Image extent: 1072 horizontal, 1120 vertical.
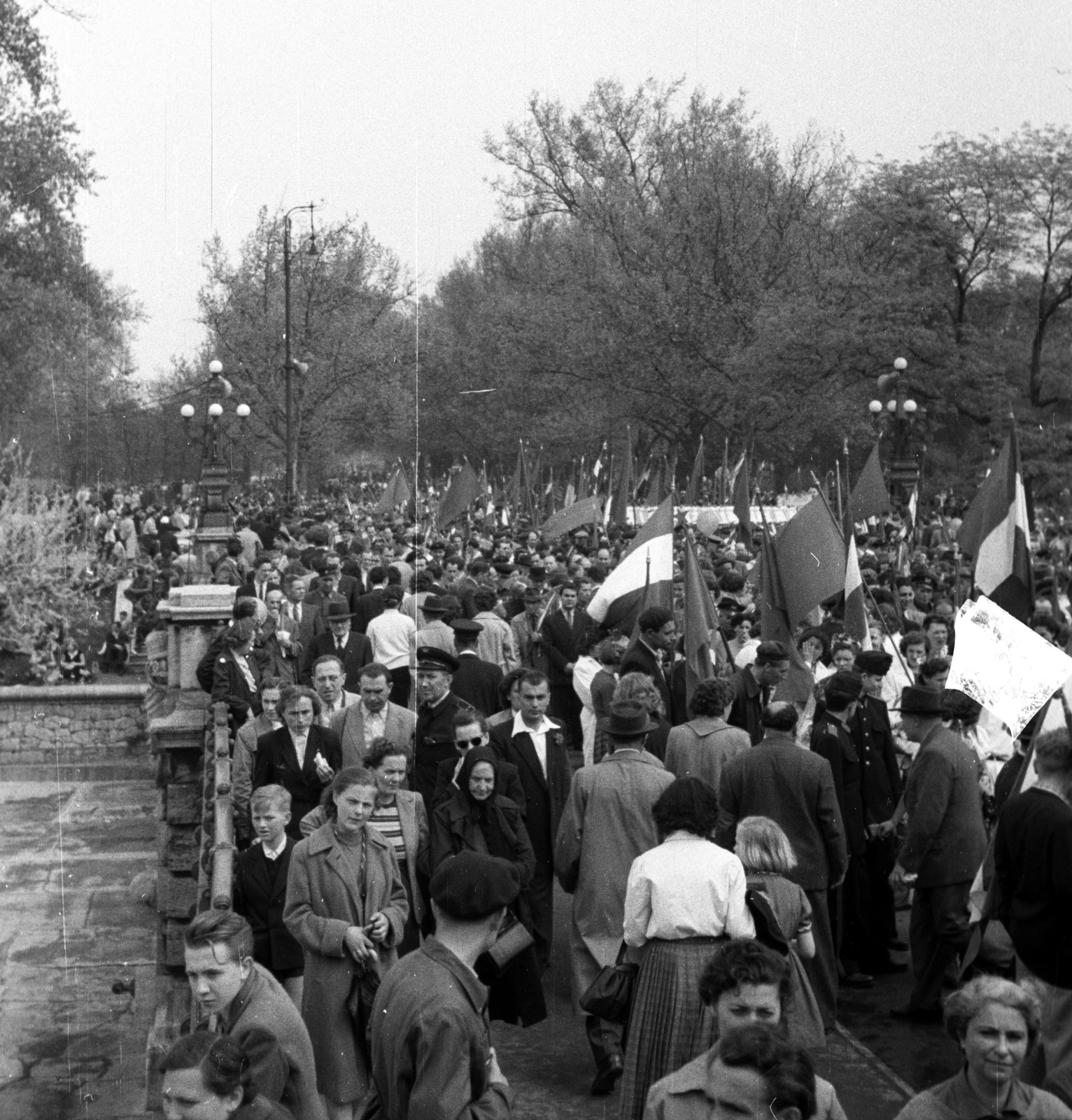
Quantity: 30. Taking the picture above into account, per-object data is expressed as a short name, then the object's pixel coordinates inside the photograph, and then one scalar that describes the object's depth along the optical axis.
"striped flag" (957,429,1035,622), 10.84
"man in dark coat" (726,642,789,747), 8.80
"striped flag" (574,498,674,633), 10.88
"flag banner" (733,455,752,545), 19.34
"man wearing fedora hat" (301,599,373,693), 10.95
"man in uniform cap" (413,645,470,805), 8.27
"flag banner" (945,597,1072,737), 6.58
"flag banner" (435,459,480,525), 19.23
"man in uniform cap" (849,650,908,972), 8.26
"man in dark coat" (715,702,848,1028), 7.07
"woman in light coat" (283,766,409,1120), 5.78
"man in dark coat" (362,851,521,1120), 3.76
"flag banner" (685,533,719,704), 9.77
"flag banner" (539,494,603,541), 19.27
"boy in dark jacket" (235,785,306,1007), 6.27
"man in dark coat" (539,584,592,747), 12.66
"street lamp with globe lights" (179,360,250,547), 31.20
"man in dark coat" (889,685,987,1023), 7.30
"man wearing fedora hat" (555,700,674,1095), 6.75
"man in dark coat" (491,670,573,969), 7.79
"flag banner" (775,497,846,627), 10.34
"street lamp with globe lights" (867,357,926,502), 28.33
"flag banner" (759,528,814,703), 9.35
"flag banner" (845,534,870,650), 10.37
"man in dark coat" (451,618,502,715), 9.76
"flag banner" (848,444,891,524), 18.55
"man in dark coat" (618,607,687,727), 9.29
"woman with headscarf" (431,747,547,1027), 6.89
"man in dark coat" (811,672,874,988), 8.07
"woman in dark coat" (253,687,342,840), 7.89
